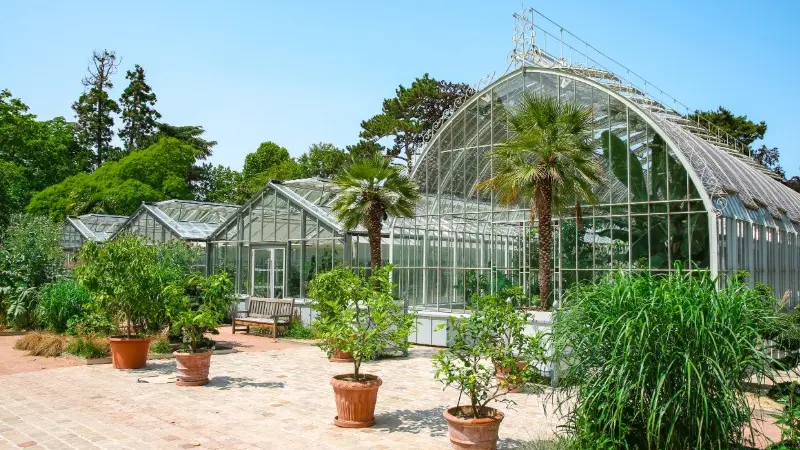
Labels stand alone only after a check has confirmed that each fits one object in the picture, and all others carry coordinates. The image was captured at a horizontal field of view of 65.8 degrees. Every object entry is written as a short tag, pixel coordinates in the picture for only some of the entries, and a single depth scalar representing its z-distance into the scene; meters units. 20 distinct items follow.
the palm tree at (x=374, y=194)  14.59
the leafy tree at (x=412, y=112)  33.19
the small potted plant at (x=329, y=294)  7.76
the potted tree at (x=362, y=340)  7.27
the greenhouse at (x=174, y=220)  22.77
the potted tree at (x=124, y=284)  11.41
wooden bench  16.66
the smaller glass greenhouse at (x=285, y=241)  17.89
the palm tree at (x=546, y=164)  11.68
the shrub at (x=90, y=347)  12.19
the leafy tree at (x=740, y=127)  32.78
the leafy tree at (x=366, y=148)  34.09
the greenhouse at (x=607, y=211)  12.10
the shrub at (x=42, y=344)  12.62
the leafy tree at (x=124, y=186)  34.16
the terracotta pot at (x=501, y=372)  9.55
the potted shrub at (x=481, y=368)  6.12
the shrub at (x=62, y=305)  14.73
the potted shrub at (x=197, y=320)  10.01
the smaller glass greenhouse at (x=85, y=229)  27.25
